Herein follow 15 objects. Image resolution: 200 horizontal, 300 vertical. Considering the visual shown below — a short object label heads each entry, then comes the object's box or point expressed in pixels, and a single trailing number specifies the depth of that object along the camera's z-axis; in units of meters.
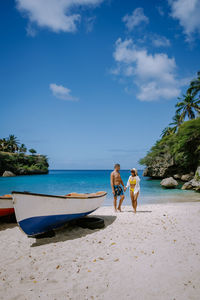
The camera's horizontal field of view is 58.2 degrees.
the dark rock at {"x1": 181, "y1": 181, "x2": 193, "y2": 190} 19.09
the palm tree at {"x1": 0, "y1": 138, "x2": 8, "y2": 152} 82.19
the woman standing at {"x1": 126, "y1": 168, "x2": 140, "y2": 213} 7.71
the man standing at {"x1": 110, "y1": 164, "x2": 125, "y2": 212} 7.74
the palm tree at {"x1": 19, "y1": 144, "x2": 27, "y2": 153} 85.11
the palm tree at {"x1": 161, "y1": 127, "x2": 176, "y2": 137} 47.68
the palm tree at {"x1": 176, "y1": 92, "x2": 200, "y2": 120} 33.84
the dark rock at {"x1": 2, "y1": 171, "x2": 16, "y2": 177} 56.38
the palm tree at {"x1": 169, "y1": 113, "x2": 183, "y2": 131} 42.22
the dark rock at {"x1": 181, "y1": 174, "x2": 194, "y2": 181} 27.96
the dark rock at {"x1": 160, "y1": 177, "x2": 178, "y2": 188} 21.72
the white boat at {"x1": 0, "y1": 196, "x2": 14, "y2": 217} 6.66
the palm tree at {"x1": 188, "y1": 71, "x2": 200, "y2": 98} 28.47
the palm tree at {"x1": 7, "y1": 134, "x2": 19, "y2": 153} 83.88
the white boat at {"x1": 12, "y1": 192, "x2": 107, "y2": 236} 4.78
